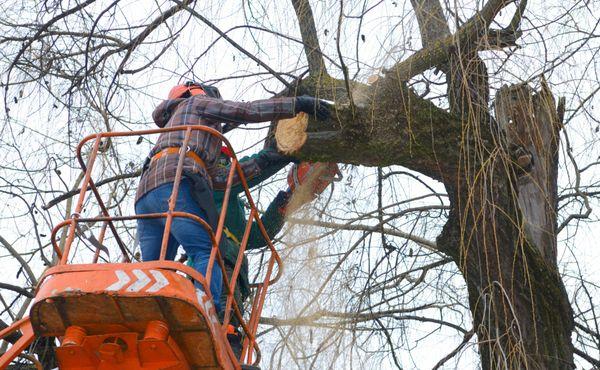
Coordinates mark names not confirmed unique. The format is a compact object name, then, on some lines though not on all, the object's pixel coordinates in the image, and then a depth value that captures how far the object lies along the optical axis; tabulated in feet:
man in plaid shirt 32.32
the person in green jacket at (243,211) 40.40
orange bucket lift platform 26.48
